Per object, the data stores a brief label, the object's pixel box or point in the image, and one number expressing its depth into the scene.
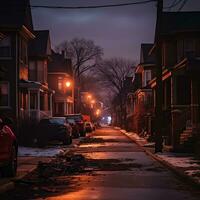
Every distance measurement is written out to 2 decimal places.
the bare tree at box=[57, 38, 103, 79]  119.62
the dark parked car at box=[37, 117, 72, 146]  35.28
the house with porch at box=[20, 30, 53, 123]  50.16
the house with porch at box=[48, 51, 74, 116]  81.62
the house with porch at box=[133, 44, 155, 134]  56.24
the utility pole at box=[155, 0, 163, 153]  28.75
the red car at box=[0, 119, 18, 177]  15.70
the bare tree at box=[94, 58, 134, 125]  113.69
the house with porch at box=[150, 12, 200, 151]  30.55
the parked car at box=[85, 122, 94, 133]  71.06
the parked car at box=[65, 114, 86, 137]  53.31
